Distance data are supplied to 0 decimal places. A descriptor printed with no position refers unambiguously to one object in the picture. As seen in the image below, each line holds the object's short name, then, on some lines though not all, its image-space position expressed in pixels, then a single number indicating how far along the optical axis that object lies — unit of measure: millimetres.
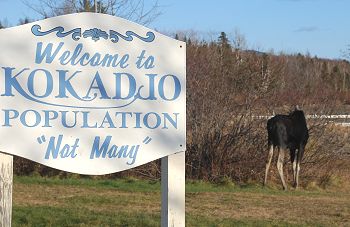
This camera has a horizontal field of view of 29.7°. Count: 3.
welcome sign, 5902
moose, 16578
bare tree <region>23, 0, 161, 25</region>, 19136
